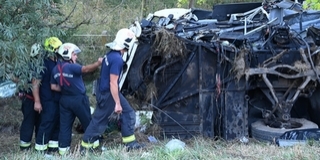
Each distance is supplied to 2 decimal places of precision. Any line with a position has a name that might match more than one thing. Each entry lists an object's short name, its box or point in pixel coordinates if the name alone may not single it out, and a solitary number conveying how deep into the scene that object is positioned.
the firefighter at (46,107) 12.82
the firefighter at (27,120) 12.93
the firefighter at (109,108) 12.18
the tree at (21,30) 9.43
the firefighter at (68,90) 12.41
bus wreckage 14.16
